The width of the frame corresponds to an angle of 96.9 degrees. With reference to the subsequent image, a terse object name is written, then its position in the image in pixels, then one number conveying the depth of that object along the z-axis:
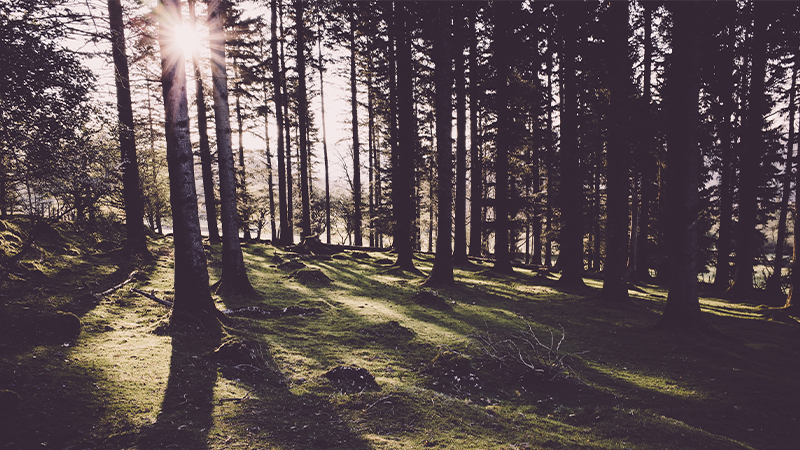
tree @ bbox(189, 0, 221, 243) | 17.88
